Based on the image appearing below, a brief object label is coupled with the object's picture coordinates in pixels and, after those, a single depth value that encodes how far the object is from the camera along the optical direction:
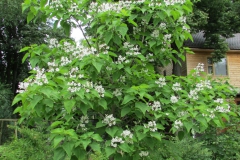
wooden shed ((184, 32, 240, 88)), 16.55
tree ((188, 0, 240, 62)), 14.62
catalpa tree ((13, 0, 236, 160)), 2.33
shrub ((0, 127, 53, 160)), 4.82
